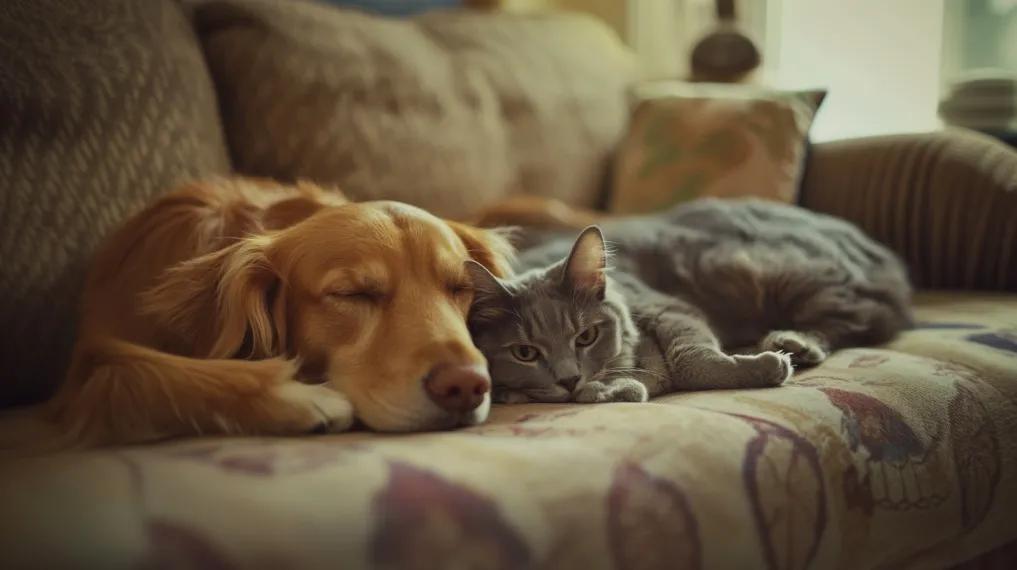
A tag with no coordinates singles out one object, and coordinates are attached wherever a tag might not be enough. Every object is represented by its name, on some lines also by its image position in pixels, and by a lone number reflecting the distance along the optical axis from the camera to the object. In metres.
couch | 0.72
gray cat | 1.31
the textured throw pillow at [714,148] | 2.26
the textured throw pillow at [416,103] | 1.86
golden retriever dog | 0.99
